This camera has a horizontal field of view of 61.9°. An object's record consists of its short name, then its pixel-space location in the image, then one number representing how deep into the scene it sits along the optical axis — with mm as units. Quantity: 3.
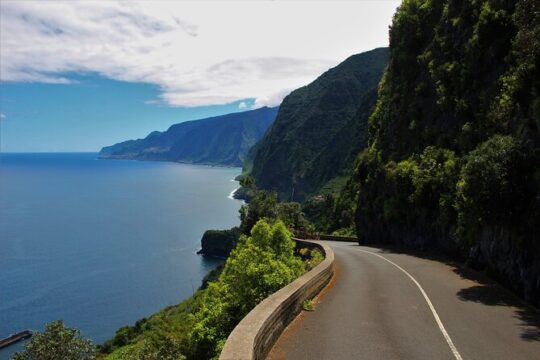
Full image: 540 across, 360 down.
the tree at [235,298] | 15922
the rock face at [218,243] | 133625
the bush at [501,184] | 15211
